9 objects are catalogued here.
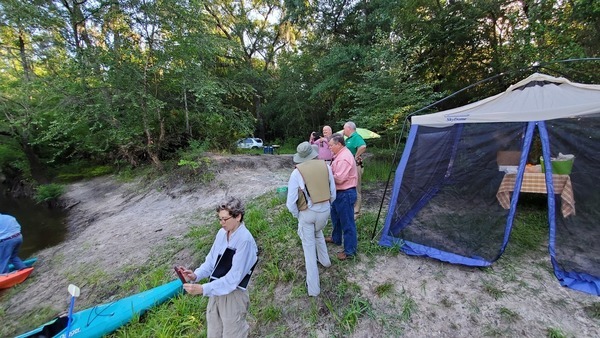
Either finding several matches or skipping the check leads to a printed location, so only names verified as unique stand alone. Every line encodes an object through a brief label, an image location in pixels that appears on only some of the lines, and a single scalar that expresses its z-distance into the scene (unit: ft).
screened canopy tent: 9.59
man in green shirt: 13.82
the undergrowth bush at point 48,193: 35.70
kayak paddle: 7.41
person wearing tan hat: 9.07
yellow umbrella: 19.81
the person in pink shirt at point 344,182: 10.28
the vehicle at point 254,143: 57.41
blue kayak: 9.36
